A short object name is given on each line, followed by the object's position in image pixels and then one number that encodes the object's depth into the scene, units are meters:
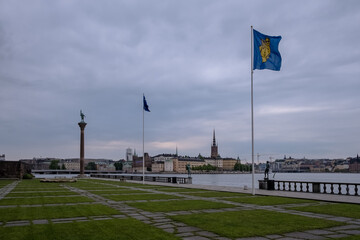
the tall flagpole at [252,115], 28.23
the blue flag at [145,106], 50.84
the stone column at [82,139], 87.06
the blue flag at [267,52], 26.98
